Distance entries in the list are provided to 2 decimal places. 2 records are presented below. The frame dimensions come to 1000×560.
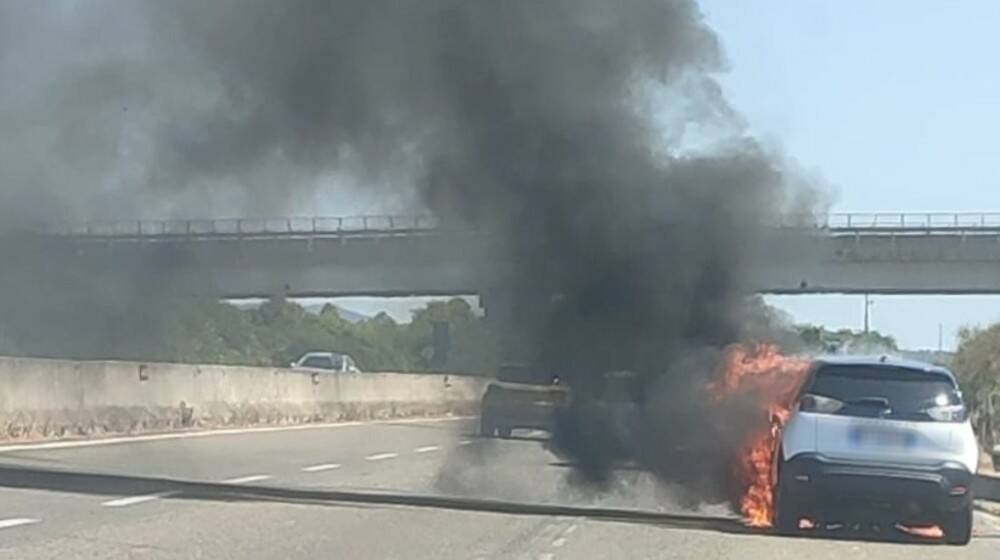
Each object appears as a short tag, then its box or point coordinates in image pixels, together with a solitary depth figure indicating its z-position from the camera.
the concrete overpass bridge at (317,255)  20.67
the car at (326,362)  54.94
